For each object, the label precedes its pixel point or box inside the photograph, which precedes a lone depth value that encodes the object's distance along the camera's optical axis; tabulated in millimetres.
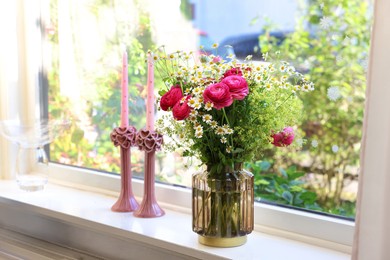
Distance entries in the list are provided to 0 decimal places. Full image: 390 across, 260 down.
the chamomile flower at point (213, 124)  1328
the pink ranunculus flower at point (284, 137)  1397
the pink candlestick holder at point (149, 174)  1661
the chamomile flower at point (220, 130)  1327
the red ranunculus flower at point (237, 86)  1282
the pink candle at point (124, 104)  1741
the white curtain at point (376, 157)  1054
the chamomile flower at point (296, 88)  1350
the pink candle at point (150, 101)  1663
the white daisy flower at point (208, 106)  1292
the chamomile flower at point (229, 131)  1321
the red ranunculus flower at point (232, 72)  1358
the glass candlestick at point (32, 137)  1984
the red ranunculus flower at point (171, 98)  1366
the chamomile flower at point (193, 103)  1316
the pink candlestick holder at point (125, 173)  1739
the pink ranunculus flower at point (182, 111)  1325
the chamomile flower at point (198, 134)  1330
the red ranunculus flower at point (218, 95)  1268
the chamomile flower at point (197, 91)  1333
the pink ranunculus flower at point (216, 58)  1439
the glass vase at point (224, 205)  1406
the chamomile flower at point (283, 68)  1376
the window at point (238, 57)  1517
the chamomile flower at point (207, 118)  1324
